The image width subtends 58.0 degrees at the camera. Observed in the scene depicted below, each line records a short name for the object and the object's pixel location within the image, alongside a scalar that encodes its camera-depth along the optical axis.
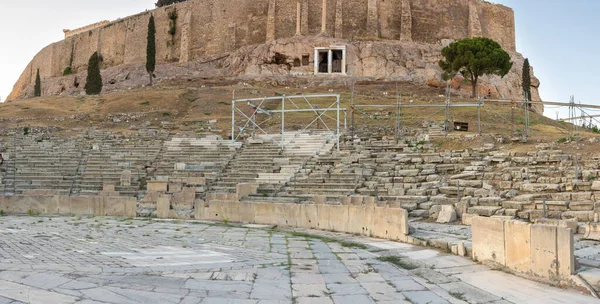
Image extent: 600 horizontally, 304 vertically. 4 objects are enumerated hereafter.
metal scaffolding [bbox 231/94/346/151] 20.72
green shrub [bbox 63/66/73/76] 65.44
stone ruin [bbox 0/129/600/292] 7.17
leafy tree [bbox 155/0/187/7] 65.38
